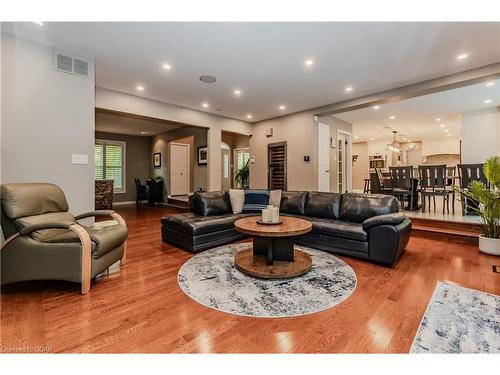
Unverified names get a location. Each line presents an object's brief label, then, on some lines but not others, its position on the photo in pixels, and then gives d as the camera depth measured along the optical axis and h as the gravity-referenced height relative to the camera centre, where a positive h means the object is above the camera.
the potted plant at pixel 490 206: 3.34 -0.25
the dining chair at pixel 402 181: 5.54 +0.18
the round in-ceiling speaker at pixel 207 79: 4.18 +1.95
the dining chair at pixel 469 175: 4.84 +0.28
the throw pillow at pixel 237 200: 4.36 -0.21
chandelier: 9.11 +1.64
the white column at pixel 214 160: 6.47 +0.78
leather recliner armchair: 2.18 -0.55
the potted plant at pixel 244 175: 8.45 +0.47
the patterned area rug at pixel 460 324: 1.54 -1.01
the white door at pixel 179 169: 8.76 +0.74
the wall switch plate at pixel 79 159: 3.43 +0.43
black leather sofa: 2.95 -0.51
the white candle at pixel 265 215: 2.94 -0.33
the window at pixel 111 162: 8.60 +0.97
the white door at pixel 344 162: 7.35 +0.83
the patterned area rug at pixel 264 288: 1.99 -0.97
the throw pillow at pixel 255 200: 4.54 -0.23
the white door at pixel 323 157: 6.38 +0.85
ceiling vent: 3.29 +1.76
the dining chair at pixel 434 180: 5.18 +0.18
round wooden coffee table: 2.52 -0.79
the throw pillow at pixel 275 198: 4.54 -0.18
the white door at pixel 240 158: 9.36 +1.22
